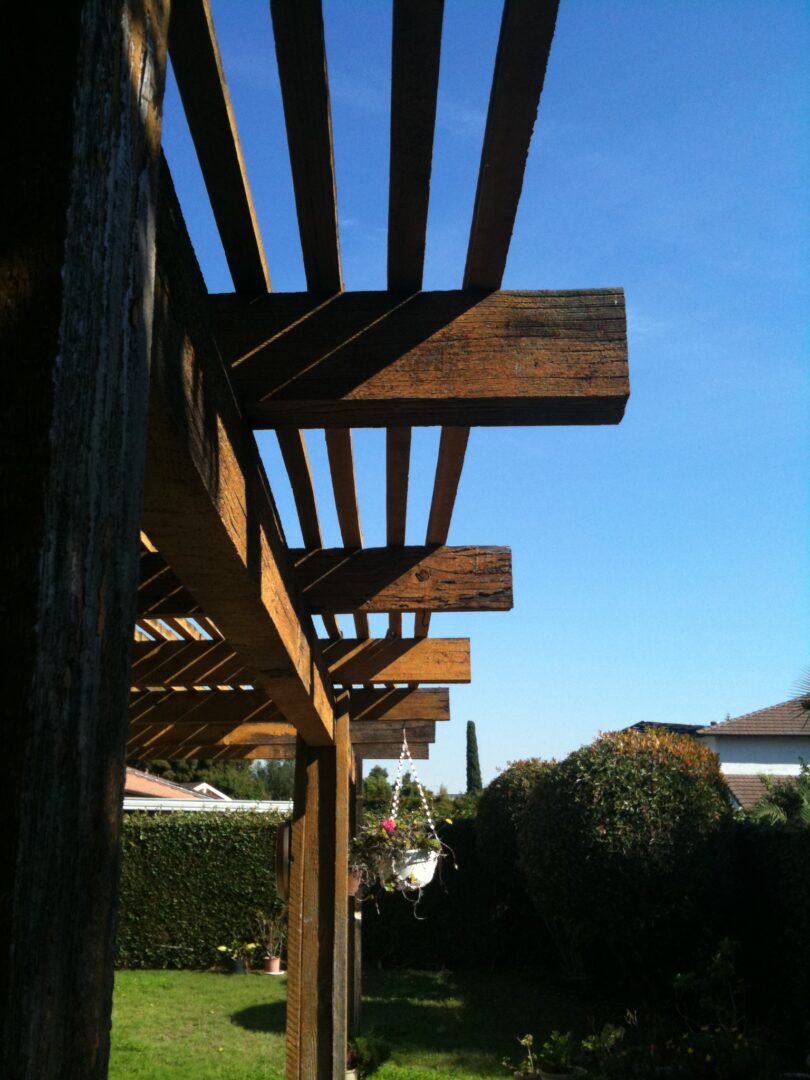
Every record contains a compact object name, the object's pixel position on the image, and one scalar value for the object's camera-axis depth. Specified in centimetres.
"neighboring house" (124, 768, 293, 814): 1562
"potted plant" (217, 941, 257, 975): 1198
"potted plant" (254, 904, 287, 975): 1220
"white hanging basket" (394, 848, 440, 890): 697
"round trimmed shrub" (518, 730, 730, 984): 827
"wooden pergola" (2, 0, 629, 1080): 77
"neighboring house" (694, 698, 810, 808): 2459
